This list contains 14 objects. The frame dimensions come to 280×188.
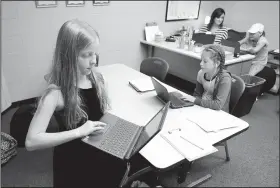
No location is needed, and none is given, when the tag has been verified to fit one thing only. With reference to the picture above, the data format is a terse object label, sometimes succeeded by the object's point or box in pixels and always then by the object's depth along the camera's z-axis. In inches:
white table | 49.6
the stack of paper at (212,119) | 60.6
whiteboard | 161.8
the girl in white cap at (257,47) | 123.7
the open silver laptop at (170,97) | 69.5
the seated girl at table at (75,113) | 41.6
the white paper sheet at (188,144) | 50.1
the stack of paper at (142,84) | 80.1
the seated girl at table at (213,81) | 71.2
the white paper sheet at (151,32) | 153.9
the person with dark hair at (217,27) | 141.0
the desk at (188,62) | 117.5
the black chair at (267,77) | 123.4
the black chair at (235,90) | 80.4
